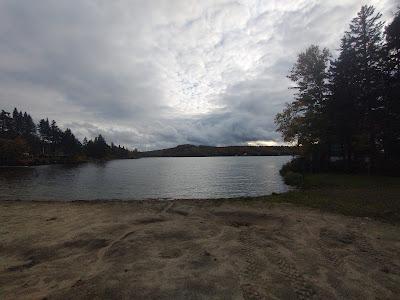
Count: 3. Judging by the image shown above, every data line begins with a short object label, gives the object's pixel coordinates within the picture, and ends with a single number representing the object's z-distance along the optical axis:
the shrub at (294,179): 30.28
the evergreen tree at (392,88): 28.98
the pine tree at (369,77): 31.50
